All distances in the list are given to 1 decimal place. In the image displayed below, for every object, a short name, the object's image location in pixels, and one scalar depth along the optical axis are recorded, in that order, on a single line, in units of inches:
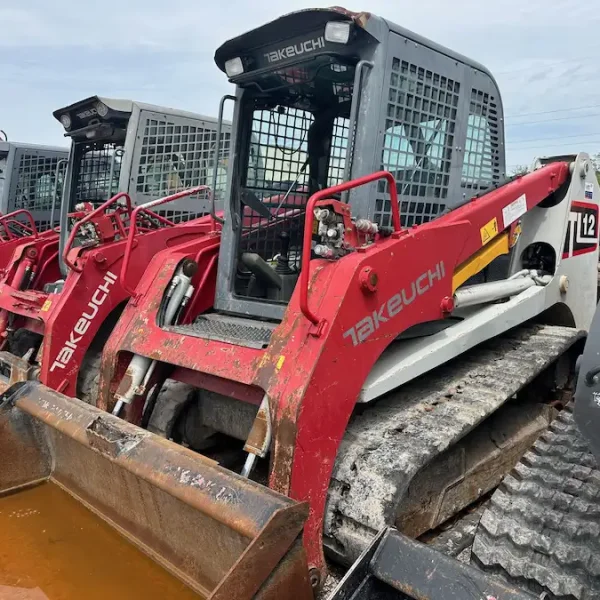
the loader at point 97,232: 175.6
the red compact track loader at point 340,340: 92.0
